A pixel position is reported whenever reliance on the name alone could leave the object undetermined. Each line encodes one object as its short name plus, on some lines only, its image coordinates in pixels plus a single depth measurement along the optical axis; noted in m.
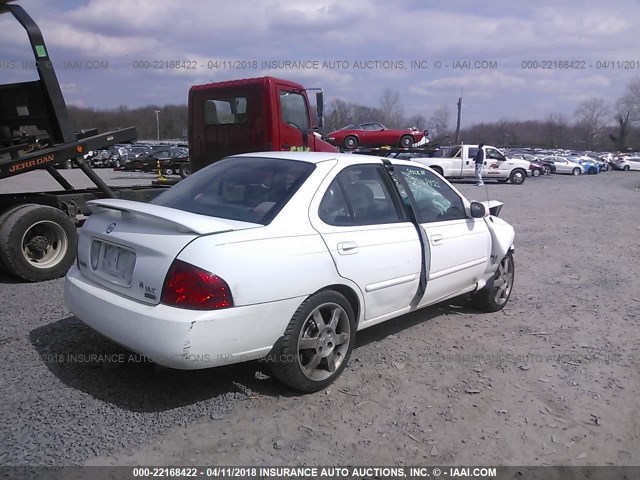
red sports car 22.83
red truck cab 8.45
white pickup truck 24.67
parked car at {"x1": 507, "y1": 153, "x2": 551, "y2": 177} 34.72
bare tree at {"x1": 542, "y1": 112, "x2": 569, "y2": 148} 101.60
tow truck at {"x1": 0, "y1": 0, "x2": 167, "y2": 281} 5.93
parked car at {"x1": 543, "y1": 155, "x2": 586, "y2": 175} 39.16
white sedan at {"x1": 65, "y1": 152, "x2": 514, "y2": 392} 2.95
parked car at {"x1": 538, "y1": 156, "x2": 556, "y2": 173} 38.17
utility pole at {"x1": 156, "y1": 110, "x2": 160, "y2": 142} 81.06
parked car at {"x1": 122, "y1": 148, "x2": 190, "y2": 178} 31.59
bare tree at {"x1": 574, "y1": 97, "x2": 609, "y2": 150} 100.69
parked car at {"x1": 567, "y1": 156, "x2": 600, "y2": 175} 40.19
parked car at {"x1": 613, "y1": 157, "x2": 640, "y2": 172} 47.31
